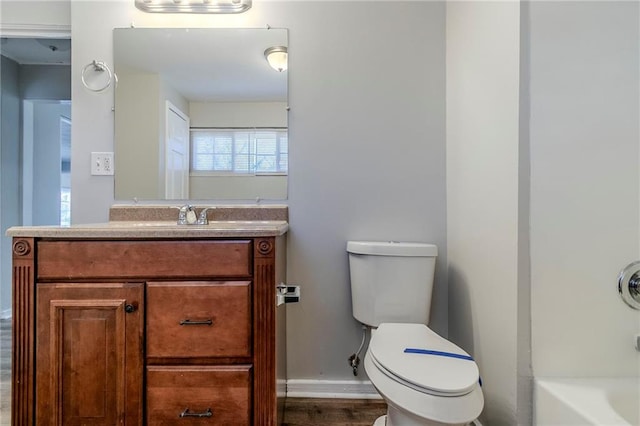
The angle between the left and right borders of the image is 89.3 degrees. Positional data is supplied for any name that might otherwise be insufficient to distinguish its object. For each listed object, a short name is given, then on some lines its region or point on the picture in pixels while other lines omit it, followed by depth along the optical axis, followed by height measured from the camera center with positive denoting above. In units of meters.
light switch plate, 1.58 +0.23
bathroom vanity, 1.02 -0.37
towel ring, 1.56 +0.67
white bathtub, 0.85 -0.52
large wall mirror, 1.57 +0.46
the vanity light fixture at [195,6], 1.52 +0.97
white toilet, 0.85 -0.45
